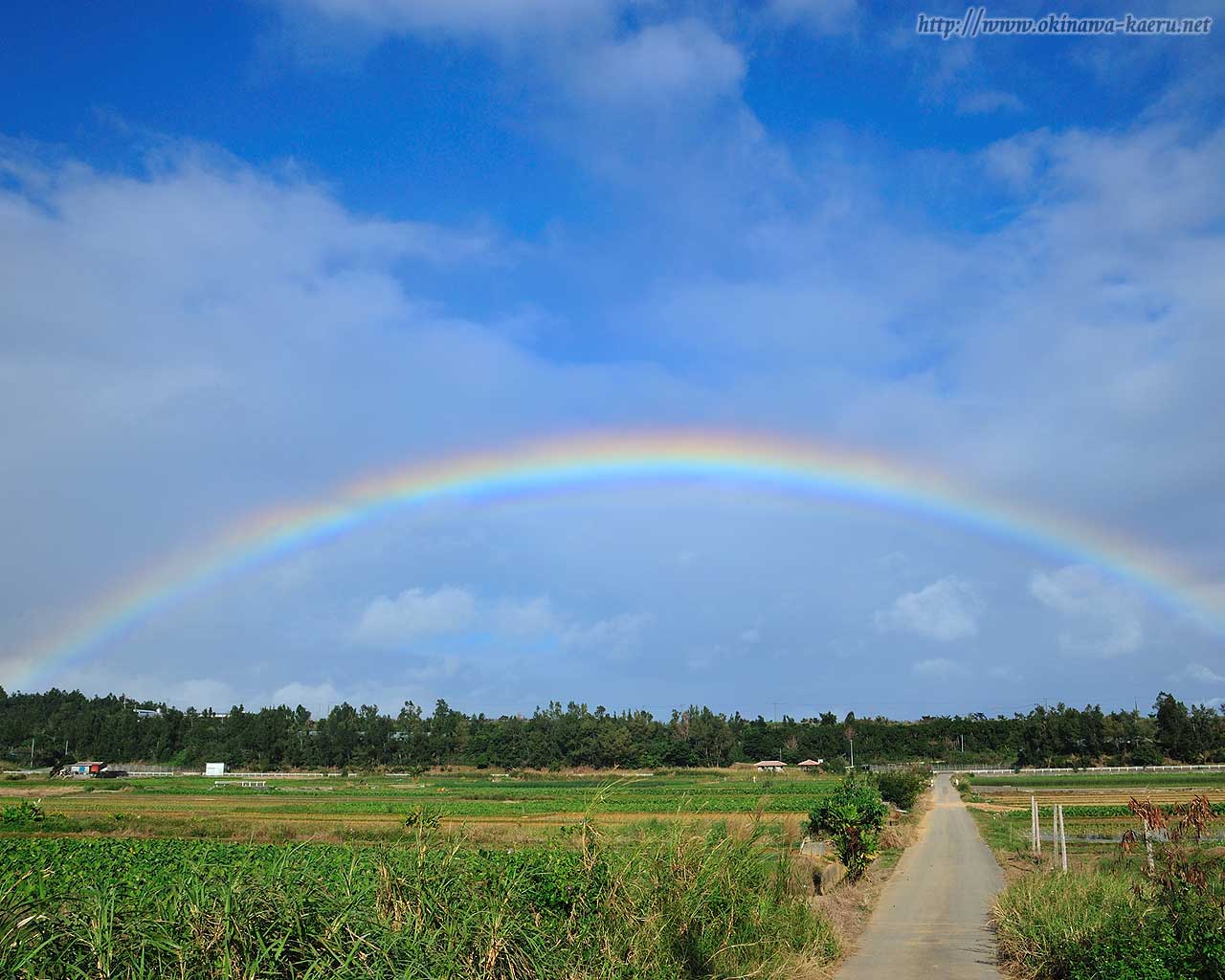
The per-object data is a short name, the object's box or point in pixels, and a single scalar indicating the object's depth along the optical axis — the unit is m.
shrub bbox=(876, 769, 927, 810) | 56.09
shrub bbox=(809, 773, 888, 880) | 24.73
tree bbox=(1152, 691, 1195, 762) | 138.25
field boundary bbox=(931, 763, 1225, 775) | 116.50
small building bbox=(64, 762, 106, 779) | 122.30
